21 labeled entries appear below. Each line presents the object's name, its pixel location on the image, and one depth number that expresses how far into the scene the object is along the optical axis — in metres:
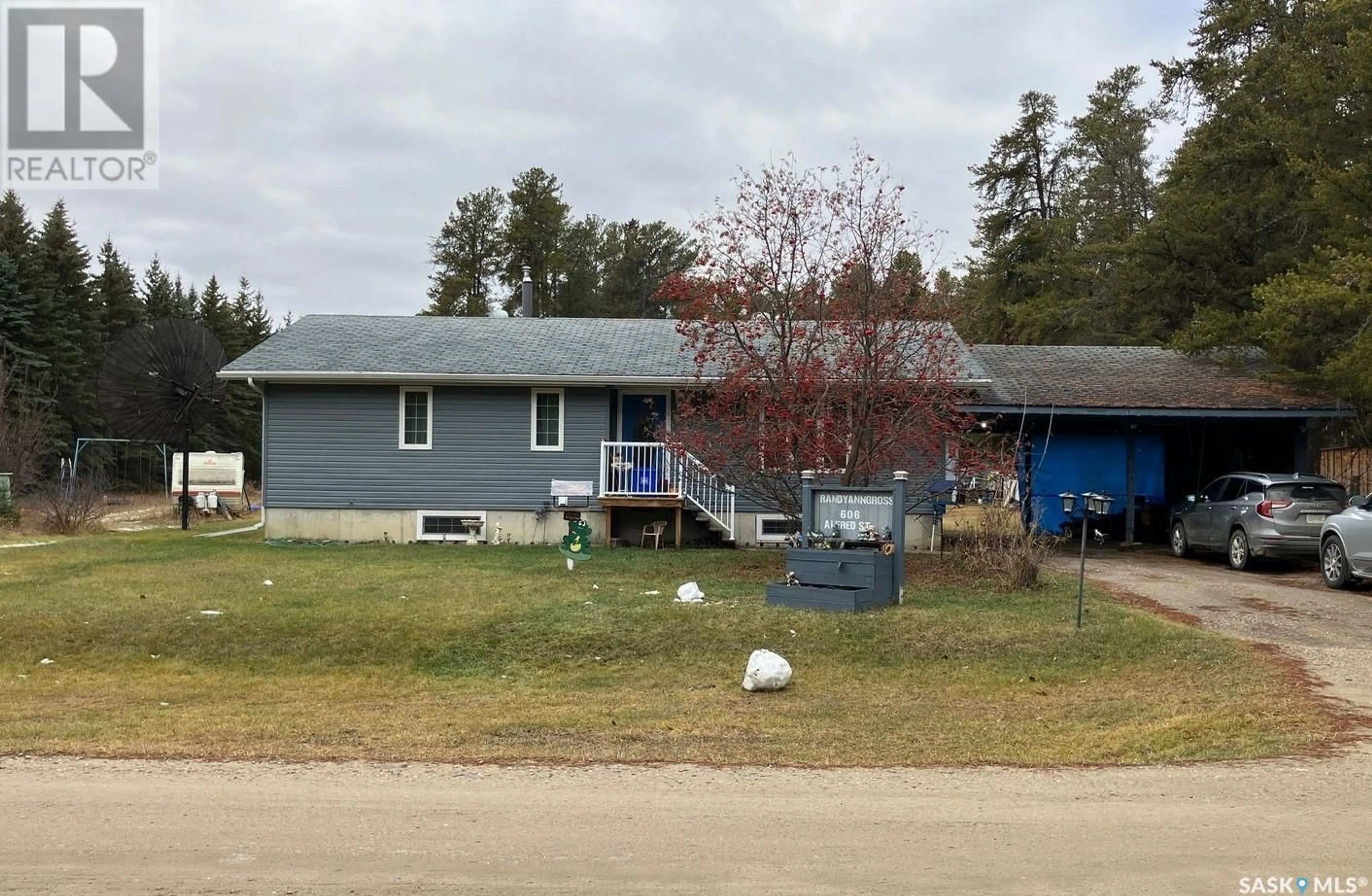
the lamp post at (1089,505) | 10.94
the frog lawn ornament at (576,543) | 15.54
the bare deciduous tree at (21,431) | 30.25
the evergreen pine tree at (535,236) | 54.84
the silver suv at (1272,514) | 15.92
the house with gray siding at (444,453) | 20.31
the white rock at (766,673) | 9.01
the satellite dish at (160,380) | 25.97
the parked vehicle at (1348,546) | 13.84
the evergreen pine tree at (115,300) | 56.34
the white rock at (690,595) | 12.32
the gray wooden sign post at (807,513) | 12.59
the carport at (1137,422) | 19.27
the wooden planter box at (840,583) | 11.72
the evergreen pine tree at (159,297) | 62.25
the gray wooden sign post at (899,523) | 12.07
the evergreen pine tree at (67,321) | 48.84
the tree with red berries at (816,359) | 15.16
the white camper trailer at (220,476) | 34.41
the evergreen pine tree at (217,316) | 60.47
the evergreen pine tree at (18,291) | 46.19
